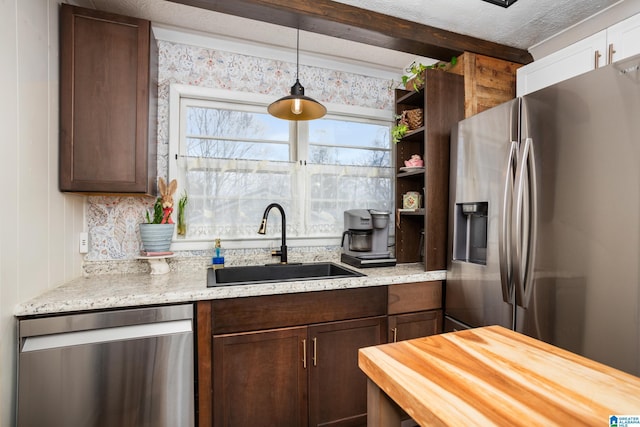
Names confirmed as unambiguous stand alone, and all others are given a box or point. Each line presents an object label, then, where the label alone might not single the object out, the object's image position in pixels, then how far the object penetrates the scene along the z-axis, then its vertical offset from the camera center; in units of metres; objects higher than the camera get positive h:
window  2.16 +0.32
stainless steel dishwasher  1.27 -0.69
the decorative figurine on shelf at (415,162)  2.24 +0.35
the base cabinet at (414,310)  1.85 -0.61
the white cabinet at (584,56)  1.49 +0.84
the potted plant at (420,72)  2.10 +0.95
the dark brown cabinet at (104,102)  1.59 +0.56
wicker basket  2.23 +0.66
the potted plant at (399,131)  2.26 +0.58
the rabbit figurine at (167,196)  1.93 +0.08
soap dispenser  2.06 -0.33
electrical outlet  1.86 -0.21
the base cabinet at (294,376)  1.53 -0.86
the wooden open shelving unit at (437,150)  2.03 +0.39
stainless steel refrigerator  1.14 -0.01
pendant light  1.66 +0.57
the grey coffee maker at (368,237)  2.17 -0.20
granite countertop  1.33 -0.40
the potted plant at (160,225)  1.82 -0.10
